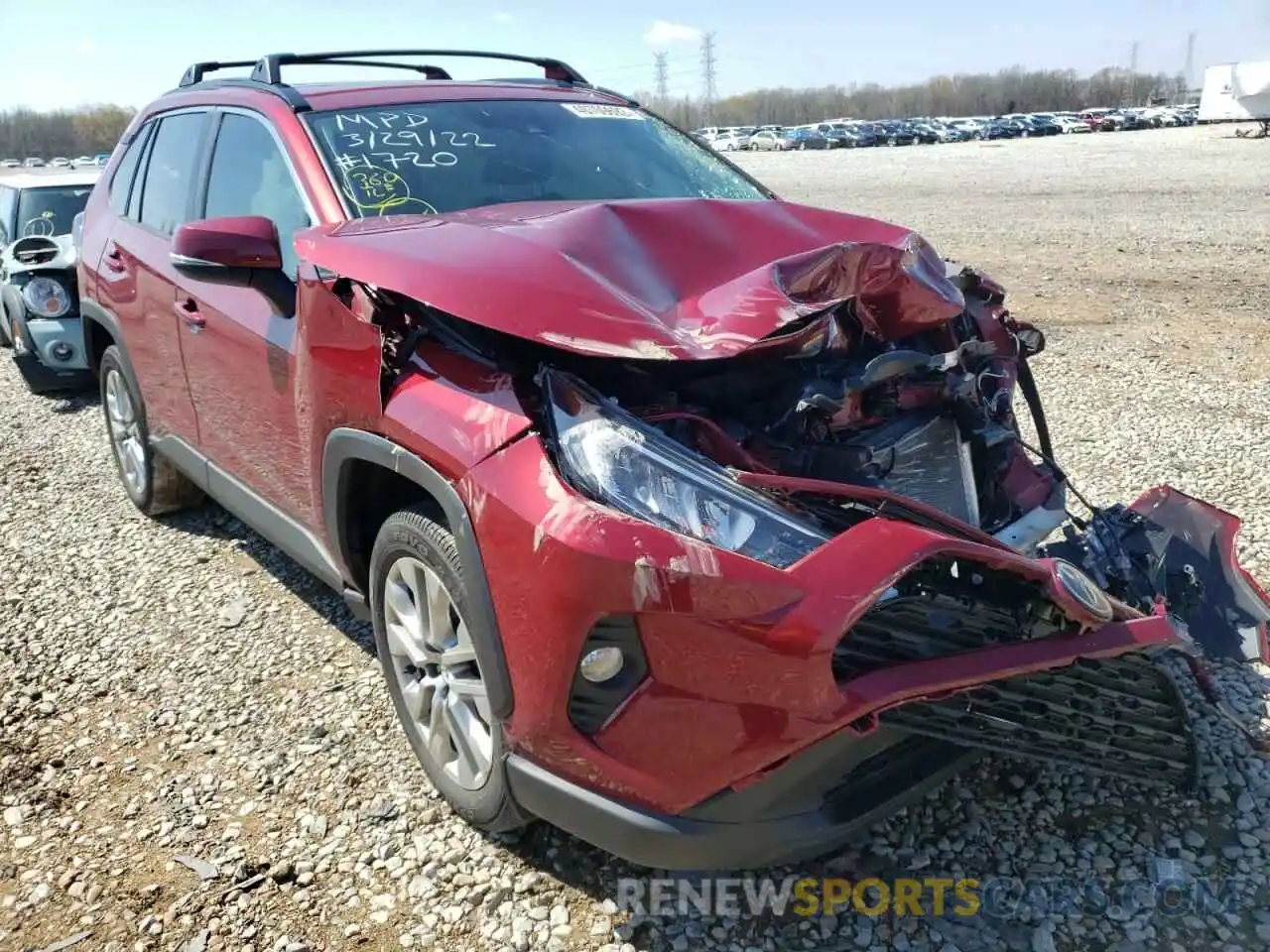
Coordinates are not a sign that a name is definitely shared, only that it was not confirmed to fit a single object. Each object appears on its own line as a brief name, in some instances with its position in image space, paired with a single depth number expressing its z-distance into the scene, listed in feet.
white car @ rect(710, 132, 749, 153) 215.10
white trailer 148.15
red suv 6.43
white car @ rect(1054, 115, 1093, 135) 209.87
